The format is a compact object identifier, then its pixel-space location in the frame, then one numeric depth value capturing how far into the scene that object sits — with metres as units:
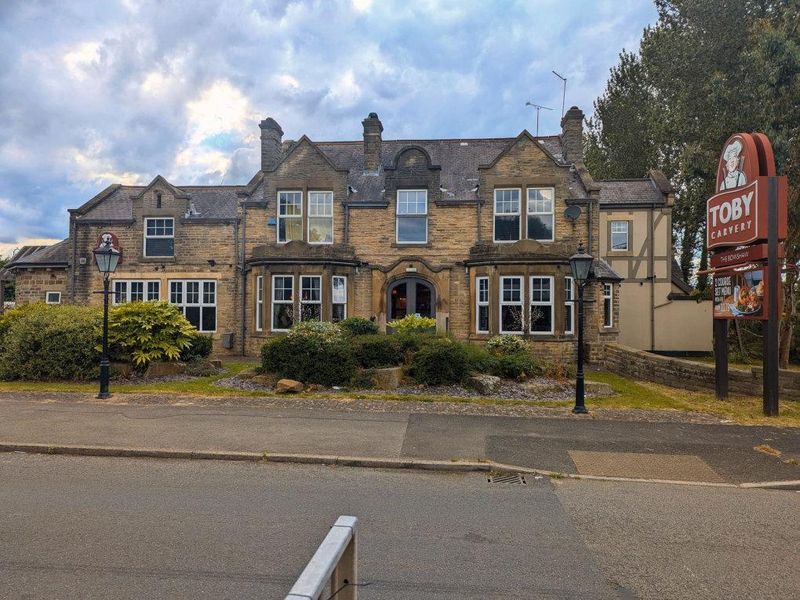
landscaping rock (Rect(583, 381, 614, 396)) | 12.88
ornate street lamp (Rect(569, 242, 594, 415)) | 10.67
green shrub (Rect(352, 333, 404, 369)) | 13.79
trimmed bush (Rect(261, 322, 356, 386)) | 13.09
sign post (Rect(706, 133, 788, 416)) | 10.52
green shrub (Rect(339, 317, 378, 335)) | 17.69
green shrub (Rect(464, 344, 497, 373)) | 13.81
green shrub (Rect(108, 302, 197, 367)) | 14.20
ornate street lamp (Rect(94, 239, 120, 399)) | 11.68
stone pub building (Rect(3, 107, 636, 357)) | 19.11
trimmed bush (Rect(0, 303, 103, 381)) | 13.84
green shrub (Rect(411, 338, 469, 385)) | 13.13
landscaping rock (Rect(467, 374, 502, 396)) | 12.63
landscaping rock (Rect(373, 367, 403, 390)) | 12.99
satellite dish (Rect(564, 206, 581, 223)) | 19.38
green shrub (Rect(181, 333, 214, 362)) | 15.78
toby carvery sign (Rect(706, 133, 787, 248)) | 10.64
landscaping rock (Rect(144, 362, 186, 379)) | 14.25
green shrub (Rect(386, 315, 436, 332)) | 16.06
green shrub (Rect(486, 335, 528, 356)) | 15.30
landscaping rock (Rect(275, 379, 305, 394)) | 12.45
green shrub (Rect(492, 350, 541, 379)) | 13.84
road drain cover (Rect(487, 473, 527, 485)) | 6.73
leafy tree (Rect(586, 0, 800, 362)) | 15.61
